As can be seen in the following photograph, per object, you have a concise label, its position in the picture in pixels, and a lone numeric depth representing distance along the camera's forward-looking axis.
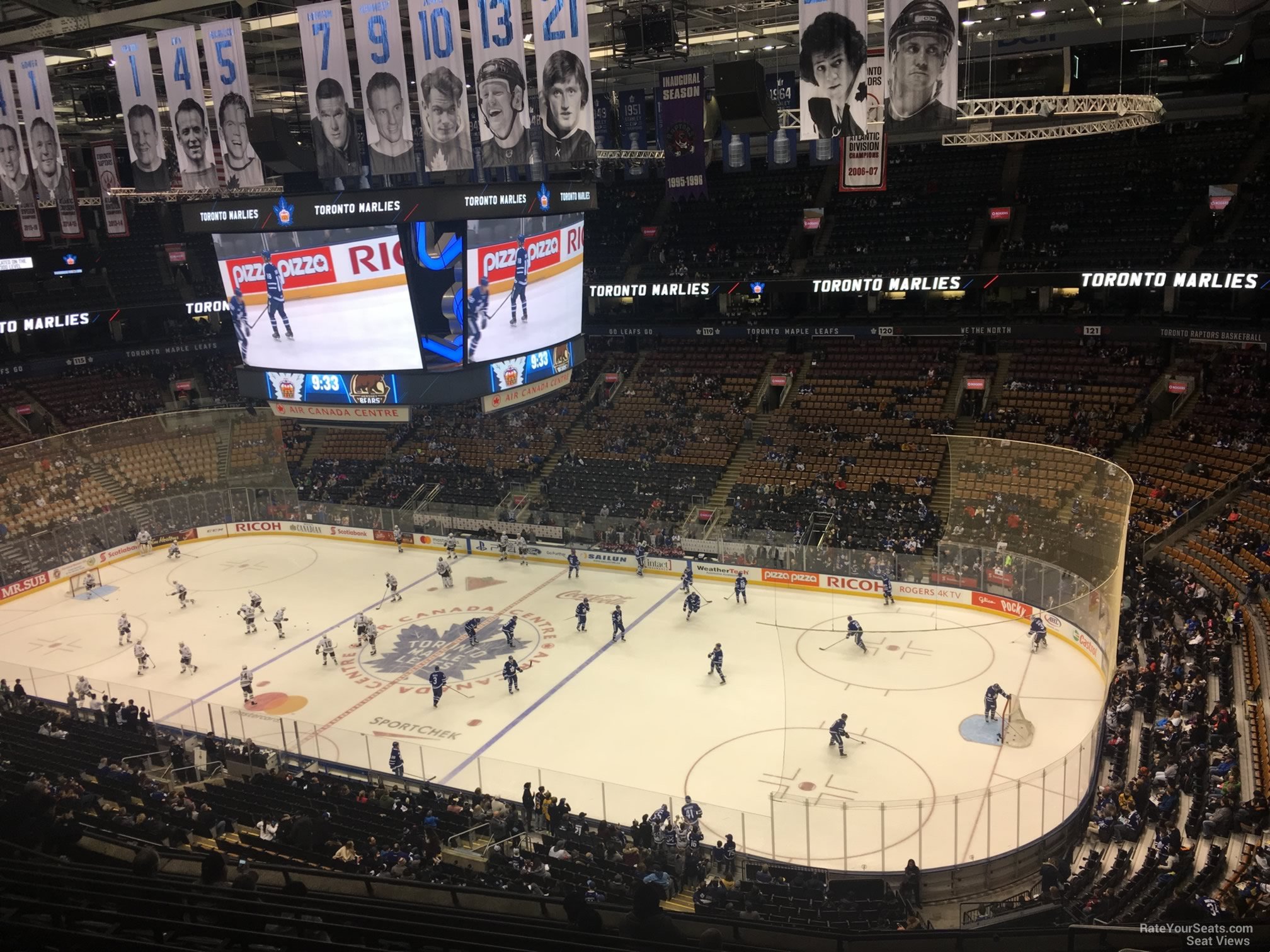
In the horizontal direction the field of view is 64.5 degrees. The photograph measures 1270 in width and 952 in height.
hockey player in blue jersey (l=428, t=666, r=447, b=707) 23.80
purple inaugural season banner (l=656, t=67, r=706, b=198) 24.31
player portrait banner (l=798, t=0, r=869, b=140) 17.86
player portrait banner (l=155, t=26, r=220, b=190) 23.08
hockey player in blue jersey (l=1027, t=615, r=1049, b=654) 24.61
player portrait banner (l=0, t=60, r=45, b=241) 25.70
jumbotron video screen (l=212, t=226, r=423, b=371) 23.88
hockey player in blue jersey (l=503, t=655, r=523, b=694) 24.30
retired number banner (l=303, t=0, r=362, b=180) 21.64
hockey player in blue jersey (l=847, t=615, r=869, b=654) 25.78
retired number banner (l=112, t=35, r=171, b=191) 23.36
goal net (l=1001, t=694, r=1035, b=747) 20.62
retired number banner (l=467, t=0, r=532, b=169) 20.72
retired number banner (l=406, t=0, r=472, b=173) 21.05
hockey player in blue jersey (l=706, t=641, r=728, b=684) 24.44
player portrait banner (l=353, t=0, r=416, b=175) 21.16
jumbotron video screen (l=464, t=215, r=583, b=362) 23.91
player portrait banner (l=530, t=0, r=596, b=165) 20.14
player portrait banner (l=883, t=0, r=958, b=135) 17.34
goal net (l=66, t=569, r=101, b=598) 33.56
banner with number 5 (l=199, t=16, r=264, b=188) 22.56
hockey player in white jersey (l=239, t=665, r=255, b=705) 24.27
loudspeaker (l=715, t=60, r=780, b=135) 19.47
